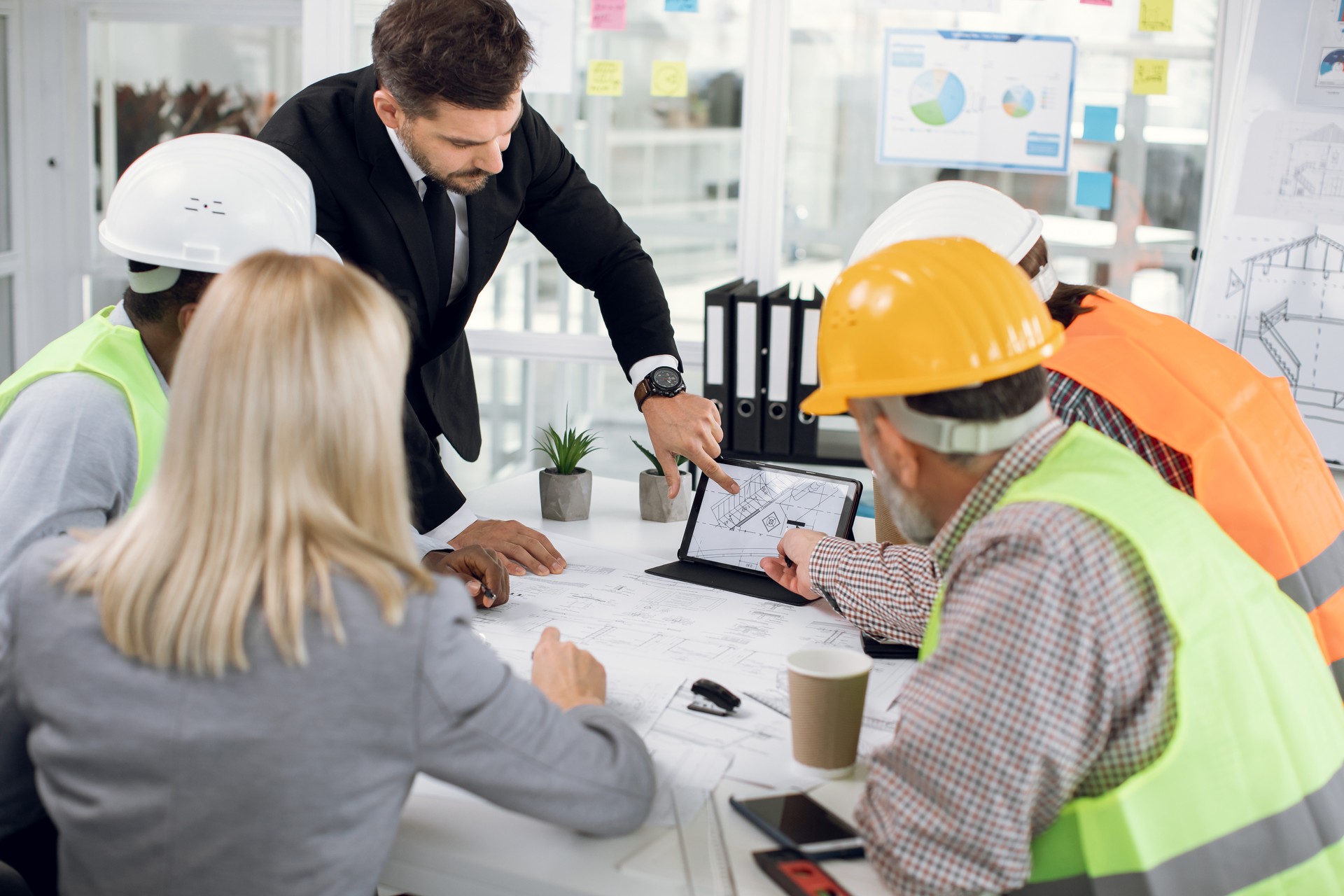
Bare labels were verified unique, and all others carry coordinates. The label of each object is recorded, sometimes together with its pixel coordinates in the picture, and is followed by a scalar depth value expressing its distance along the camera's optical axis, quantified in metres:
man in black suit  1.88
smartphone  1.07
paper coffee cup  1.18
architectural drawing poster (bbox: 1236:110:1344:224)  2.81
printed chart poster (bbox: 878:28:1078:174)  2.96
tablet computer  1.81
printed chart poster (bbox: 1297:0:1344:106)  2.79
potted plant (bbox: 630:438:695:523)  2.14
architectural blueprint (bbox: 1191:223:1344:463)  2.84
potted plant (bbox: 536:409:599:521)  2.15
